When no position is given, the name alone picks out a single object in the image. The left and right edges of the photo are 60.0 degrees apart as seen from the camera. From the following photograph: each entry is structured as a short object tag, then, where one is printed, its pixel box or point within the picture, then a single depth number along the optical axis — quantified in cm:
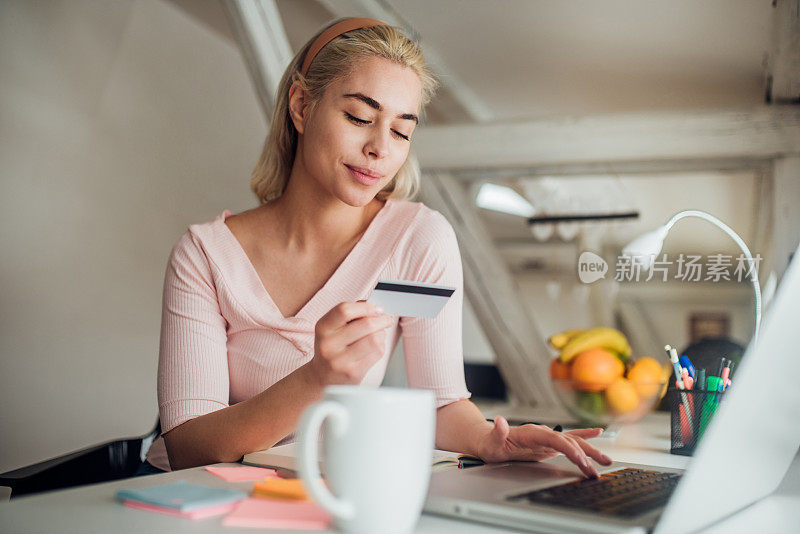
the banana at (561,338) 161
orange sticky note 65
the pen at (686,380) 119
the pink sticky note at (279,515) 58
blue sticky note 61
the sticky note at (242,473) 78
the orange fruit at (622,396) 141
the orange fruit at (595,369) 144
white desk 57
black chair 110
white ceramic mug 51
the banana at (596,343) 153
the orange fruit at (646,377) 140
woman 112
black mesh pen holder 115
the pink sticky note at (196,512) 61
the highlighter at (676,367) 119
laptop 55
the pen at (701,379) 117
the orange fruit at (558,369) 152
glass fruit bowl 141
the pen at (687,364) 120
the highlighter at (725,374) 117
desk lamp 123
